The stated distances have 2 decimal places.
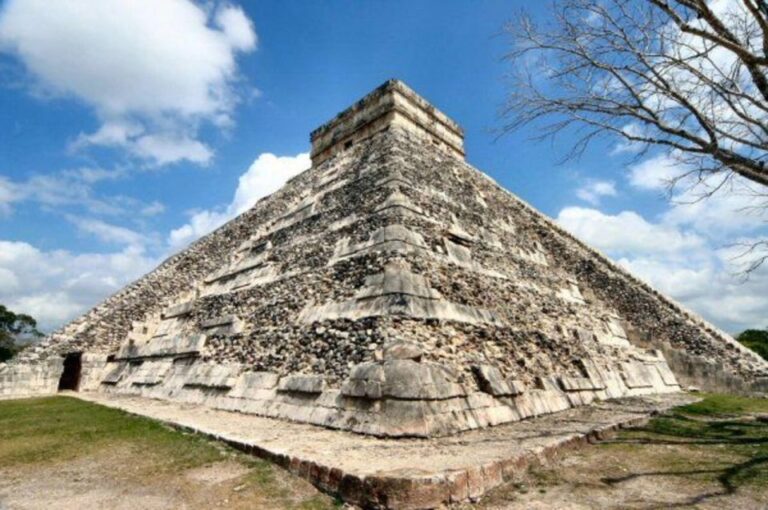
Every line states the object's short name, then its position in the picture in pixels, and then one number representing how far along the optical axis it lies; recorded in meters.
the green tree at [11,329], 27.44
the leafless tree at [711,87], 4.69
